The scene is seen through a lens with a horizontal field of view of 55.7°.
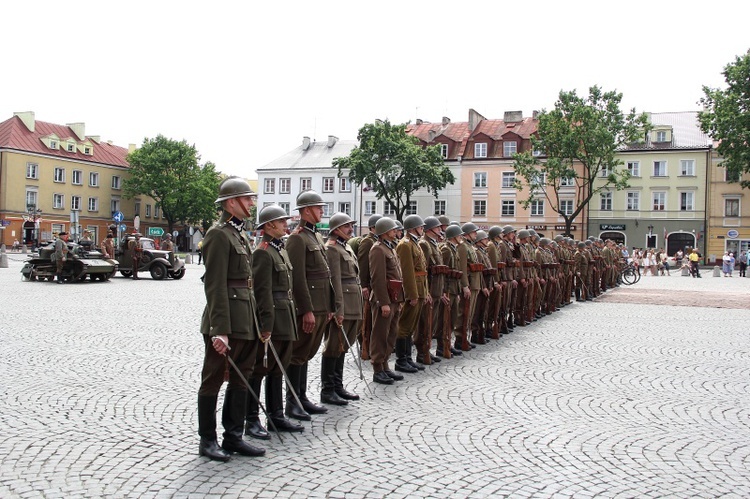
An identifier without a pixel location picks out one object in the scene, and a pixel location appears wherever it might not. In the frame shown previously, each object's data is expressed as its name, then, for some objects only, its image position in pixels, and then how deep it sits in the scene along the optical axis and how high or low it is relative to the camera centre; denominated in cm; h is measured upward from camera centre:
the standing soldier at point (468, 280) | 1078 -58
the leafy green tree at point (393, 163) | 5962 +674
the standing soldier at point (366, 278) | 894 -47
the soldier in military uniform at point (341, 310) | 721 -72
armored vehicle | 2453 -103
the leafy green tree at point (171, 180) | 7456 +619
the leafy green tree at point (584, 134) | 5072 +810
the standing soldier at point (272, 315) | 579 -62
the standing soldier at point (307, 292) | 651 -49
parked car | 2762 -98
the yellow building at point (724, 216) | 5744 +263
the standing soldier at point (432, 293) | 952 -72
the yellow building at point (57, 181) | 6506 +547
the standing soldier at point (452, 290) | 1017 -70
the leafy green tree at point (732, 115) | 4628 +882
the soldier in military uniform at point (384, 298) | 829 -66
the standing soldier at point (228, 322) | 522 -62
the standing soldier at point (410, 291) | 896 -62
